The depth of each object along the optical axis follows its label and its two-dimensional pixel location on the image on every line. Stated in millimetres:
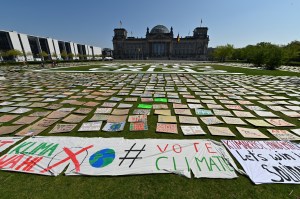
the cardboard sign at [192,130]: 4828
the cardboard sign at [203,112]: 6527
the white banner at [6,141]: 3976
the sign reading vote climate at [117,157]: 3264
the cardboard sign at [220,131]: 4799
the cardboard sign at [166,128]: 4949
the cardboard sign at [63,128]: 4868
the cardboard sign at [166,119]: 5723
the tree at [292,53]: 29422
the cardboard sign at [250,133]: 4707
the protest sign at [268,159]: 3128
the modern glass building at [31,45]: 61750
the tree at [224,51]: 63188
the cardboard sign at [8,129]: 4733
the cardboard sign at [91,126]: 5043
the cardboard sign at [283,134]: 4625
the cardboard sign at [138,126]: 5059
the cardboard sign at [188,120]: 5645
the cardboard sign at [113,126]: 5054
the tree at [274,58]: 28312
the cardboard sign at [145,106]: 7230
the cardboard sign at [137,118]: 5781
